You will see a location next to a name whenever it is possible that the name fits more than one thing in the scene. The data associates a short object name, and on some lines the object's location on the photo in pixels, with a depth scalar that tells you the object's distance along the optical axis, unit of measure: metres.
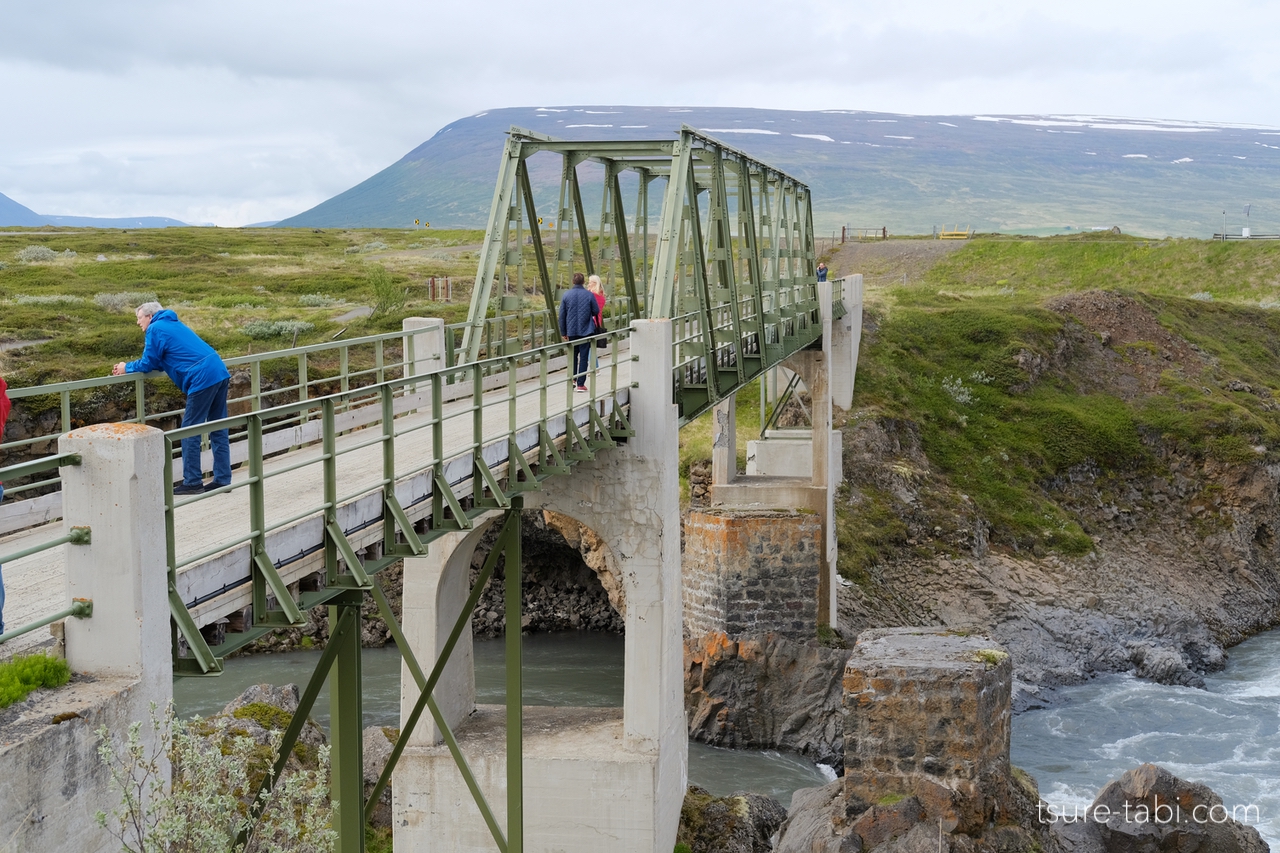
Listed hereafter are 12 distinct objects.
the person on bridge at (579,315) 19.05
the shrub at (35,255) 65.51
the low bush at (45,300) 49.03
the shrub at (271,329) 44.59
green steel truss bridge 8.84
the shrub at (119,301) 49.38
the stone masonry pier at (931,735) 16.59
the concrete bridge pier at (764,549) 30.64
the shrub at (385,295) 49.12
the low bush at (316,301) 53.94
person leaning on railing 10.74
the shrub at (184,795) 6.84
